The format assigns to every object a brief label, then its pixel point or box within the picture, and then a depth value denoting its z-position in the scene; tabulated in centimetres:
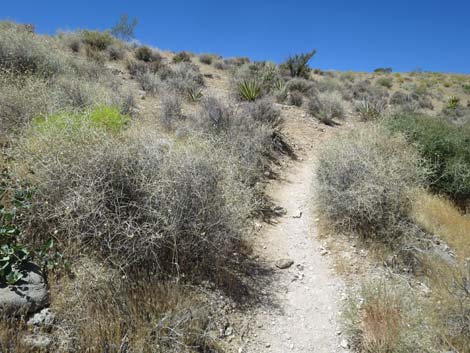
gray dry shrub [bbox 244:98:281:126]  849
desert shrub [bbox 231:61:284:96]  1110
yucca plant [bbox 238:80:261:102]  1032
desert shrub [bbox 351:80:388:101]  1719
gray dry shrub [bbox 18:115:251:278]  284
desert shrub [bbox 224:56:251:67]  1858
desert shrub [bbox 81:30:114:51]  1281
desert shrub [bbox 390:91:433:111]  1734
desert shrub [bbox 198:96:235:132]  687
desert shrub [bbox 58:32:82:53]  1184
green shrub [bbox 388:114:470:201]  608
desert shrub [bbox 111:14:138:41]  1897
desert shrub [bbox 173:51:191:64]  1511
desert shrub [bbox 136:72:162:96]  955
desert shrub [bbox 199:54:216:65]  1739
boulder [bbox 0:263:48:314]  218
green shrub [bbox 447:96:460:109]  1770
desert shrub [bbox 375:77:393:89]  2356
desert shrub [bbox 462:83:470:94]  2345
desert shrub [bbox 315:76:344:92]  1669
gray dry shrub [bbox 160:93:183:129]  710
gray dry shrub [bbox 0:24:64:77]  659
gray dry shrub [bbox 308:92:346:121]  1177
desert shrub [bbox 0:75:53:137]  416
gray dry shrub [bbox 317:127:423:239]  458
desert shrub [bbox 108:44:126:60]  1258
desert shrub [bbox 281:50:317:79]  1764
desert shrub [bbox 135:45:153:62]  1361
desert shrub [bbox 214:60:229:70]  1691
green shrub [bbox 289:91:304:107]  1255
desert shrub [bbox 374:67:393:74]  3165
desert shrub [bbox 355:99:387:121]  1252
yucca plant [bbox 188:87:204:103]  969
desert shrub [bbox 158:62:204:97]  1005
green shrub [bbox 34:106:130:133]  336
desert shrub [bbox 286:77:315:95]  1462
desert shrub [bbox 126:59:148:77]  1128
